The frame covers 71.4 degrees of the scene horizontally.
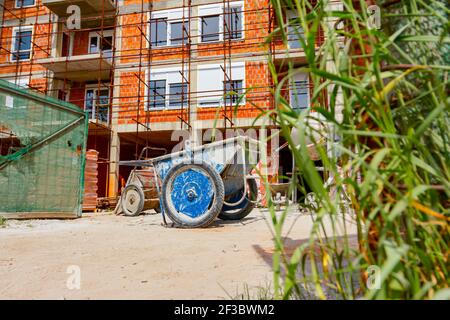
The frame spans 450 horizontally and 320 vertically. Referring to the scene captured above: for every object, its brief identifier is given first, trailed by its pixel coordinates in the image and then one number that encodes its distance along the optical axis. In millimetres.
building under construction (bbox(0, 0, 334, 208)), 13945
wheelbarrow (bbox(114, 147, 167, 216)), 8188
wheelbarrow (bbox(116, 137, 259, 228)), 4746
